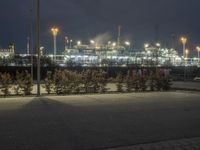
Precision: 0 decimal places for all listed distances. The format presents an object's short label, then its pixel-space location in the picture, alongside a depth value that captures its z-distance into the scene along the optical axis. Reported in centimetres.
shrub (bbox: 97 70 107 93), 2759
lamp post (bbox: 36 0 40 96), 2516
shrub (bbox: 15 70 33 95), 2509
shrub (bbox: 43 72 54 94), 2613
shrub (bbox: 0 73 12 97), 2431
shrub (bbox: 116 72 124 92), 2826
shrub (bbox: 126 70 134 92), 2881
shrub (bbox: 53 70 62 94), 2598
